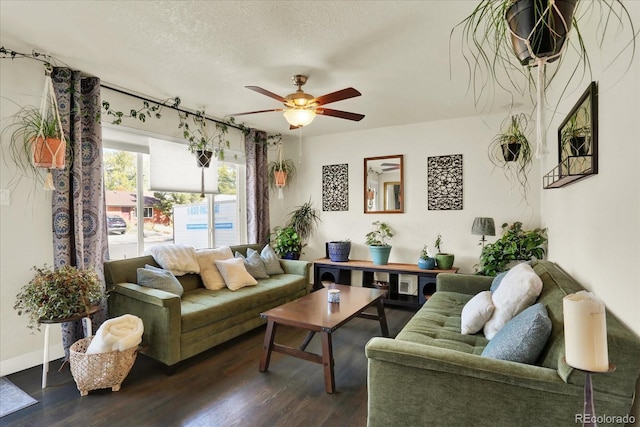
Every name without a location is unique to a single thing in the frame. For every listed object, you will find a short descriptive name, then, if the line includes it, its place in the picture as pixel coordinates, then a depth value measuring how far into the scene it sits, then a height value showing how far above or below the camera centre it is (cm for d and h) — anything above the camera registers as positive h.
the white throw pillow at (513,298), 202 -54
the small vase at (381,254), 450 -57
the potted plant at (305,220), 541 -13
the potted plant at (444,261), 417 -62
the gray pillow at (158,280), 296 -59
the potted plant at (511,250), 345 -42
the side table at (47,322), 233 -75
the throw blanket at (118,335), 231 -86
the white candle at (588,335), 105 -40
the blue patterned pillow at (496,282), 265 -58
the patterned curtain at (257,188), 493 +37
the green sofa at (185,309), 262 -85
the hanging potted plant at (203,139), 404 +96
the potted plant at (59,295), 233 -57
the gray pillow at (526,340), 151 -60
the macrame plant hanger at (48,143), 255 +55
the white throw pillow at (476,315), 218 -69
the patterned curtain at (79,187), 284 +24
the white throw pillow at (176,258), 338 -46
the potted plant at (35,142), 255 +57
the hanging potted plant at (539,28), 104 +59
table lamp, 383 -19
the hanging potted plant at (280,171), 512 +65
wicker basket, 227 -106
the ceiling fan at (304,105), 258 +88
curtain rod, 325 +123
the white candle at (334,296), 297 -75
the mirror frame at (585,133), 176 +43
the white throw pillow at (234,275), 359 -67
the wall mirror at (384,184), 475 +39
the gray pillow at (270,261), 426 -63
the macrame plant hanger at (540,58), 103 +51
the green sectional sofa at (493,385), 126 -75
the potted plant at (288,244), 498 -47
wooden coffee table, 238 -81
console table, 414 -86
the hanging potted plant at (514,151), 351 +65
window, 349 +8
